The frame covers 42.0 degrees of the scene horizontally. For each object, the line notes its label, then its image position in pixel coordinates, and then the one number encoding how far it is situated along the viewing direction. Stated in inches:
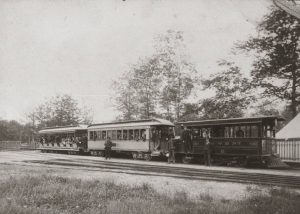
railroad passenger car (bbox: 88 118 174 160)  975.6
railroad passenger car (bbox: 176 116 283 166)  732.7
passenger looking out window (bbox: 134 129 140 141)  1018.6
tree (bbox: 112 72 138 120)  1439.5
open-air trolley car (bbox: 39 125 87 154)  1331.2
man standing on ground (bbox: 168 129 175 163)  859.4
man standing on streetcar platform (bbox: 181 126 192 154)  852.0
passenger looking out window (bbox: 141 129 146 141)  994.6
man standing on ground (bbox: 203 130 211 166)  778.8
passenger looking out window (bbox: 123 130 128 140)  1065.2
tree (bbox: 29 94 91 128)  2391.7
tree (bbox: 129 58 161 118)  1287.6
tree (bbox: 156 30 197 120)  1222.3
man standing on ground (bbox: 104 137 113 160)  1021.8
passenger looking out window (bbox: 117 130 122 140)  1089.4
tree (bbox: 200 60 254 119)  1019.9
